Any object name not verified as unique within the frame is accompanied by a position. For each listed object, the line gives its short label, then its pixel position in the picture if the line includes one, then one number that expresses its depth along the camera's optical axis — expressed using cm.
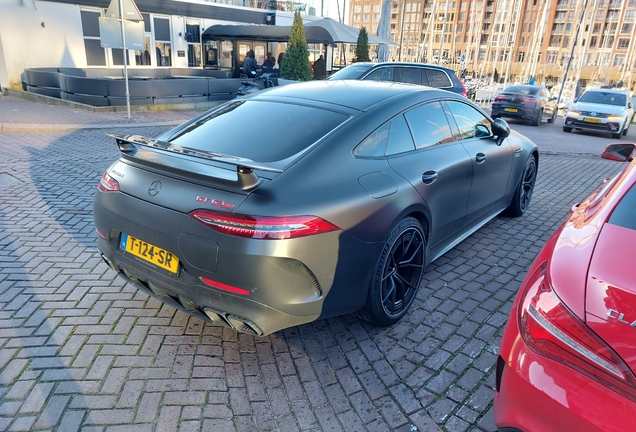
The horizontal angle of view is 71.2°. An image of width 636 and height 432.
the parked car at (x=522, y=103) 1702
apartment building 8338
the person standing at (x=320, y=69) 2158
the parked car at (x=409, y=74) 1186
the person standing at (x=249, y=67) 2052
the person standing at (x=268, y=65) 2141
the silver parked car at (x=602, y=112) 1516
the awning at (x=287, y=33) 1967
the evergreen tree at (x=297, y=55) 1773
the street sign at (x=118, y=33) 1112
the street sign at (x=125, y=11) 1089
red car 146
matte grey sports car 236
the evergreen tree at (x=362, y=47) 2117
